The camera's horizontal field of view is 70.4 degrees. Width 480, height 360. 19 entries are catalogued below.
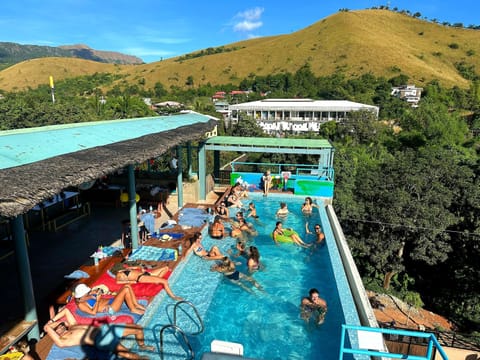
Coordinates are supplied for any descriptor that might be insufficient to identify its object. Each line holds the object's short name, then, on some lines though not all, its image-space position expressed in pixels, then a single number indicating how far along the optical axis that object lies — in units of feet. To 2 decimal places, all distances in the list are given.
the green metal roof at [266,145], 43.06
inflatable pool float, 31.63
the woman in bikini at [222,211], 35.29
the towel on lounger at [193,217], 31.60
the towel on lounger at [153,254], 24.03
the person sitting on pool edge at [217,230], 30.89
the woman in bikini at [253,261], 26.18
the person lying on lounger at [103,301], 17.92
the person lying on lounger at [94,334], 15.69
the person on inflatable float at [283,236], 31.48
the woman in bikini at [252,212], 37.01
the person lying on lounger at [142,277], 20.76
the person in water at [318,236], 30.07
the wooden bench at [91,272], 19.22
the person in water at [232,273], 24.22
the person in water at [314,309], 20.35
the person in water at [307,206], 37.55
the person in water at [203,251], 26.35
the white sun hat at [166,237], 27.53
